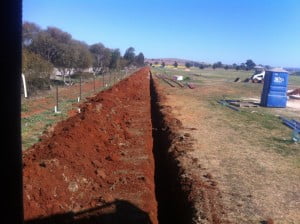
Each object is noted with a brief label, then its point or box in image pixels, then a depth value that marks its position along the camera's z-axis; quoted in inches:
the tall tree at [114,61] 2696.9
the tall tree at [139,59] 5062.0
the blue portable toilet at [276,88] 926.4
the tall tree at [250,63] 5481.3
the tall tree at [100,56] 2452.0
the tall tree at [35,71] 933.4
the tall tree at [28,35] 1603.5
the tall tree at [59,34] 2297.2
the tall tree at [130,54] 4493.1
